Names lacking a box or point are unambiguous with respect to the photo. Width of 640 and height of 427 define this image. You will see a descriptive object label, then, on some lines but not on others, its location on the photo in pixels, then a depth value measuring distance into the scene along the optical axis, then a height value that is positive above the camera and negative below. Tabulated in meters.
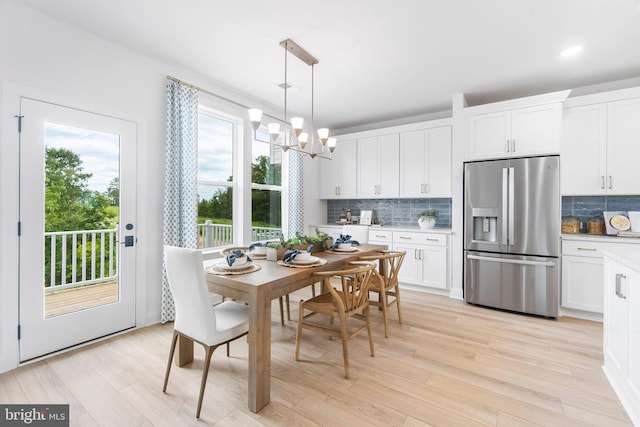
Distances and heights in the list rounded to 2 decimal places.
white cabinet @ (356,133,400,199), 4.76 +0.78
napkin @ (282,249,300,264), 2.32 -0.36
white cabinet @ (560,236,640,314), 3.21 -0.70
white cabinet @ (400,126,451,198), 4.31 +0.77
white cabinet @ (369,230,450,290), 4.14 -0.67
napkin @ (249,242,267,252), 2.75 -0.33
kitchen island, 1.72 -0.76
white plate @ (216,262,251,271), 2.05 -0.40
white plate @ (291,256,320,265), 2.31 -0.40
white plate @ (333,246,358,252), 3.05 -0.40
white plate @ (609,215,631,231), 3.36 -0.11
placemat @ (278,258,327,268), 2.26 -0.42
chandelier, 2.44 +0.81
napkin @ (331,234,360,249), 3.10 -0.31
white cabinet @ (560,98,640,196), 3.25 +0.75
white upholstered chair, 1.74 -0.63
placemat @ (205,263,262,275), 1.99 -0.42
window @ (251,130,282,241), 4.33 +0.33
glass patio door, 2.29 -0.14
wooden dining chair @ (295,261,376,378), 2.16 -0.75
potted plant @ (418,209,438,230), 4.50 -0.13
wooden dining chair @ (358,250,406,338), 2.76 -0.71
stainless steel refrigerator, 3.34 -0.26
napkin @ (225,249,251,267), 2.09 -0.33
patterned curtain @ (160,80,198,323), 3.10 +0.42
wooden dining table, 1.77 -0.55
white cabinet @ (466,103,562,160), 3.42 +1.01
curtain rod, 3.16 +1.45
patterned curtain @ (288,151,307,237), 4.81 +0.33
